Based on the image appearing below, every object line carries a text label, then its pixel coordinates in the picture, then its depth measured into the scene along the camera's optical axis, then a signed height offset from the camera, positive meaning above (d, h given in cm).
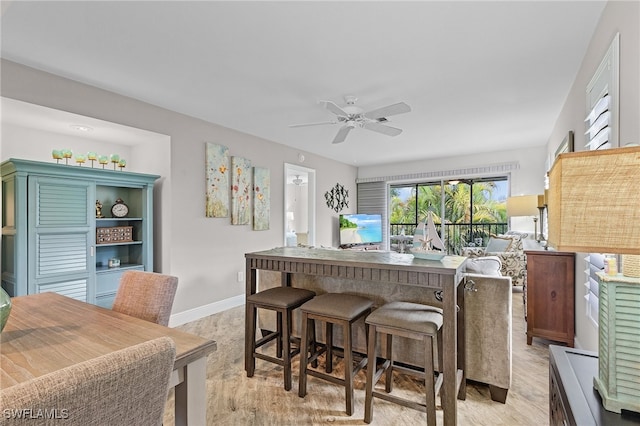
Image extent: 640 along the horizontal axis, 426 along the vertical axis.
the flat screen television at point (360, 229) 654 -36
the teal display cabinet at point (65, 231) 268 -19
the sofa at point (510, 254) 481 -65
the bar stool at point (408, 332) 170 -69
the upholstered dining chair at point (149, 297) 162 -46
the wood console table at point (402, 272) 173 -39
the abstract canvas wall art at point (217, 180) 389 +41
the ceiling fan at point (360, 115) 273 +92
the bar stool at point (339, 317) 193 -68
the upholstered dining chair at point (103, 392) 54 -36
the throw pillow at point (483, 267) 229 -41
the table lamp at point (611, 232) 75 -5
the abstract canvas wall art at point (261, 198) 457 +21
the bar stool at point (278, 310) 220 -74
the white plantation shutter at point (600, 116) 164 +57
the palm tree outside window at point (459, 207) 611 +11
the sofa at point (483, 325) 202 -75
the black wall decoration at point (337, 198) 644 +31
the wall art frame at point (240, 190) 423 +30
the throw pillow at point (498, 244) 509 -53
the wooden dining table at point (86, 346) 96 -47
